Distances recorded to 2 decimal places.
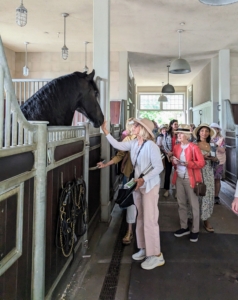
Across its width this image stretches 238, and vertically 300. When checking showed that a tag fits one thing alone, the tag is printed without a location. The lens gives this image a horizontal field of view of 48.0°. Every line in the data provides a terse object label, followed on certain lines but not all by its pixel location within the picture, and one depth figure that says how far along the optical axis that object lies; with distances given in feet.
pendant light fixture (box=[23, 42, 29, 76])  19.28
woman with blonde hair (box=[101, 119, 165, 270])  7.61
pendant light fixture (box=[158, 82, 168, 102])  37.96
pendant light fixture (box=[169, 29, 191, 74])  17.40
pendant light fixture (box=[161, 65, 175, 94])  28.04
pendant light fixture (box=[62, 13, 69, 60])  16.43
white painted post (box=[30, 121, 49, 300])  4.55
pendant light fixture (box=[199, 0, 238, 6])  8.45
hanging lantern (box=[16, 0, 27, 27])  10.79
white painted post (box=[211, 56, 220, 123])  24.52
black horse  6.88
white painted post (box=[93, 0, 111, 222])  11.57
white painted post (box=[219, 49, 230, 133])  22.21
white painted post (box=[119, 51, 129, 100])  23.72
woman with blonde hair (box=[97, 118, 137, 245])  9.45
